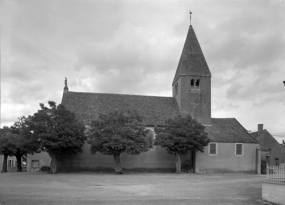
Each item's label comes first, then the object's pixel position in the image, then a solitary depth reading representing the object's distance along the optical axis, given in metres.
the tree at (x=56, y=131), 37.75
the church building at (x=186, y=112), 45.78
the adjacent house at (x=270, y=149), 59.88
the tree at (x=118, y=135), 38.38
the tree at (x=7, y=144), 49.38
